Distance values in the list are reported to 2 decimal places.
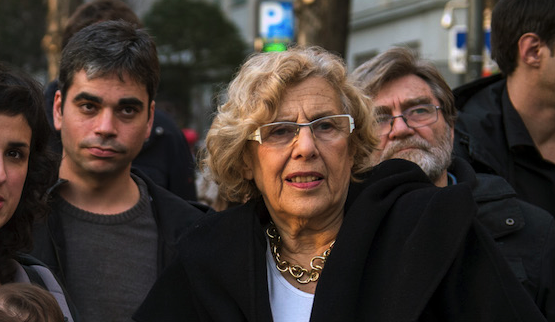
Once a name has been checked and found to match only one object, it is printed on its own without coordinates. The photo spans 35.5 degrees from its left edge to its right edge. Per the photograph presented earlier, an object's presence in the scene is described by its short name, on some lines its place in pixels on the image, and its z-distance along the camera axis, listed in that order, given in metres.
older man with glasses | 3.76
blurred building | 20.03
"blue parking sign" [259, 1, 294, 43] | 12.77
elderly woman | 2.96
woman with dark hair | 3.21
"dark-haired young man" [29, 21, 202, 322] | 3.80
